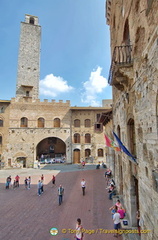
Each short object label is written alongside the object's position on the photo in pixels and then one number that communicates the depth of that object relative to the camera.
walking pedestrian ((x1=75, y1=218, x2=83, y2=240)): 5.36
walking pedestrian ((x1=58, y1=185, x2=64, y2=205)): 9.91
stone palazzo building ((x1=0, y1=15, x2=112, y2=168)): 23.97
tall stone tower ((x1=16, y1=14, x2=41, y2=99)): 27.66
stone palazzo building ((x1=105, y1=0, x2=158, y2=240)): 3.67
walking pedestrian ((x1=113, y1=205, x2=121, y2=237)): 6.34
